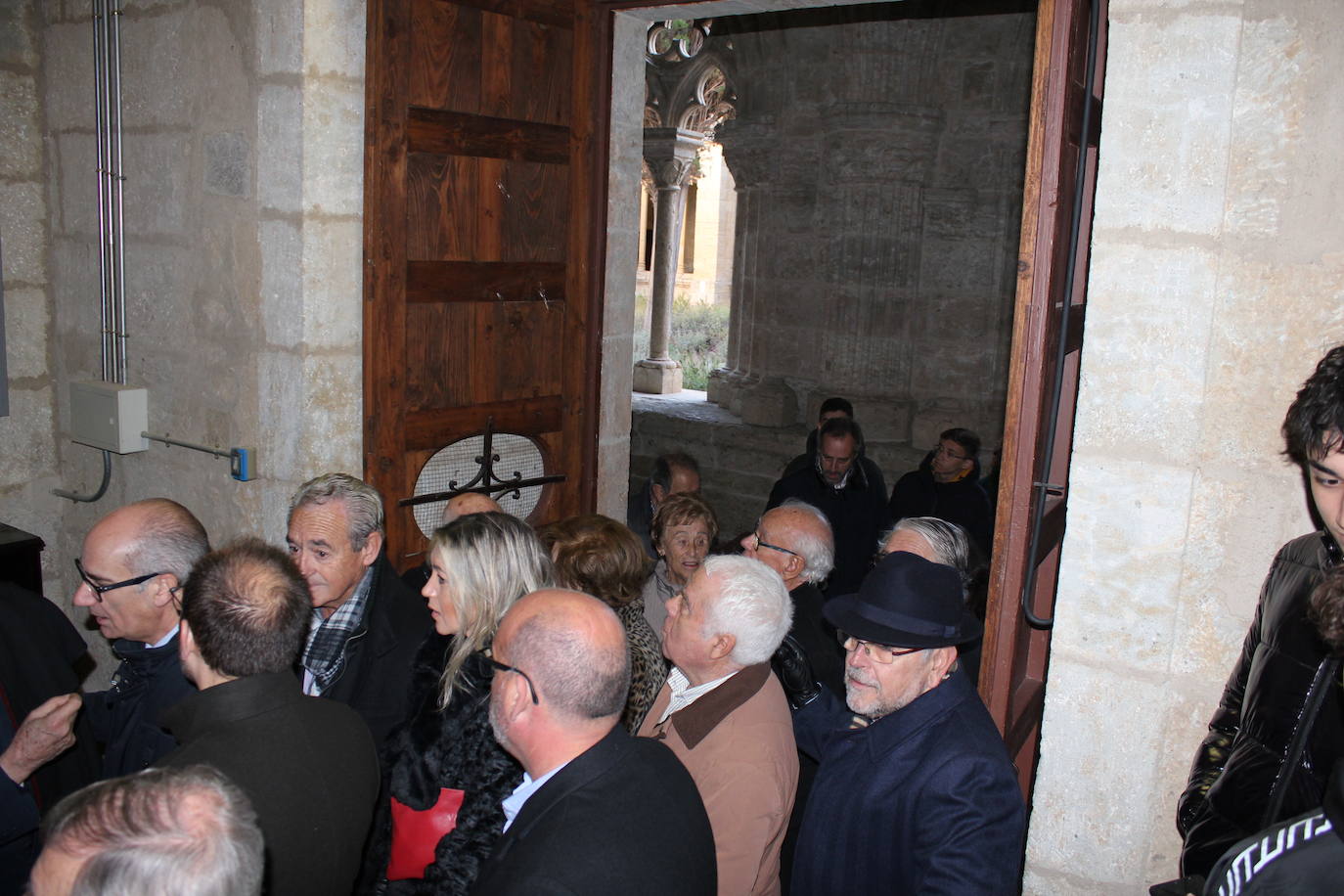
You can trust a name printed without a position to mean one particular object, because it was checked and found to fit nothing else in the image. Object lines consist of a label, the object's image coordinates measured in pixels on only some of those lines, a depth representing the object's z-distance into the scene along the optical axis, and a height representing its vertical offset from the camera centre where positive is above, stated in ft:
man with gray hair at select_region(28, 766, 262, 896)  4.10 -2.15
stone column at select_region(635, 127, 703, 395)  32.42 +2.55
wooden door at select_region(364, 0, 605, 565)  12.04 +0.87
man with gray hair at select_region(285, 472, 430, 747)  9.00 -2.69
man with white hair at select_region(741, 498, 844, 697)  10.84 -2.37
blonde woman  7.34 -3.09
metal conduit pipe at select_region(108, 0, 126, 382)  13.69 +0.66
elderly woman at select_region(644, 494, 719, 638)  11.87 -2.53
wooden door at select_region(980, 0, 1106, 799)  8.23 -0.11
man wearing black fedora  6.75 -2.87
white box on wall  13.84 -1.66
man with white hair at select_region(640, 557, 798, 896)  7.30 -2.89
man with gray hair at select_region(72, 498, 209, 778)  8.21 -2.47
